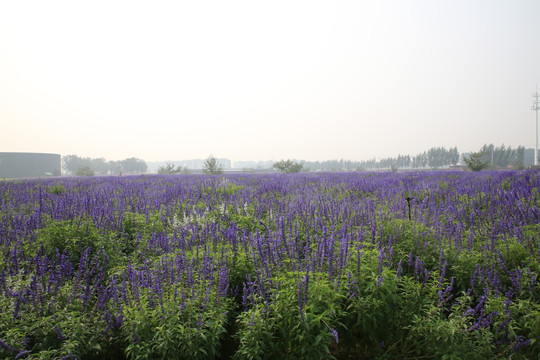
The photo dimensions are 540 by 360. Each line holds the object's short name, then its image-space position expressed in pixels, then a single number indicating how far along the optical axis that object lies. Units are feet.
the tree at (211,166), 103.88
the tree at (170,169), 137.39
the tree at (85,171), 155.84
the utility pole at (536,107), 223.30
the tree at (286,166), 105.60
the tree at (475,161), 90.22
